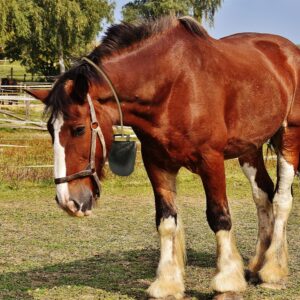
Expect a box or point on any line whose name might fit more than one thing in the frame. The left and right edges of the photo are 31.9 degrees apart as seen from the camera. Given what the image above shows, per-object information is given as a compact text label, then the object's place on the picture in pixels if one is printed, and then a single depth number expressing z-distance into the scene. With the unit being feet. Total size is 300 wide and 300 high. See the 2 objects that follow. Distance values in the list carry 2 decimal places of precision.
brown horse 10.63
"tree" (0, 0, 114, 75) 104.18
